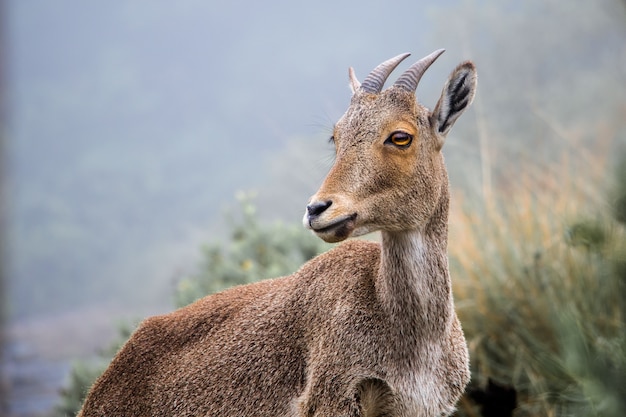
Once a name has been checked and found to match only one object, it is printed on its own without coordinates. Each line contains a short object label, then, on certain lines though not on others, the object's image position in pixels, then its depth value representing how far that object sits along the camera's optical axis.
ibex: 8.46
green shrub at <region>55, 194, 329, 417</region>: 16.03
